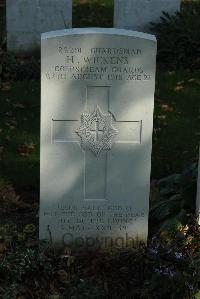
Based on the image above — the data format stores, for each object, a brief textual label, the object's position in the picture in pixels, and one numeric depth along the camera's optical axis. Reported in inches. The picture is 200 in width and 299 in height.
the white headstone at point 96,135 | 197.0
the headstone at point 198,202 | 210.7
